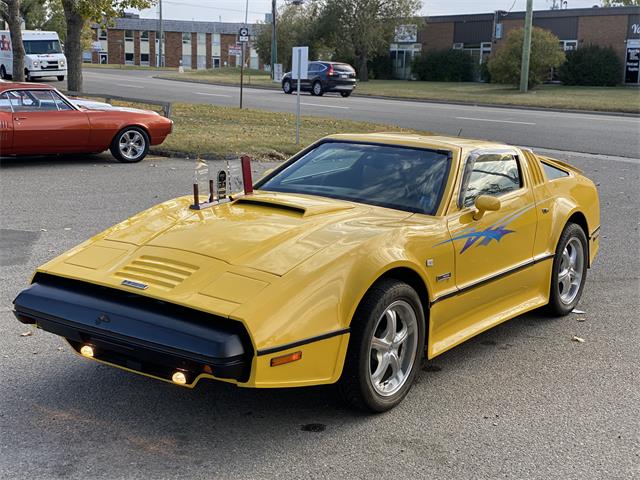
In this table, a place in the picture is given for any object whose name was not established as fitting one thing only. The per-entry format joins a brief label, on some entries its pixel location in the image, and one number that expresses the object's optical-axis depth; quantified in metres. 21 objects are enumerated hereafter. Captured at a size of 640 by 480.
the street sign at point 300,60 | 16.12
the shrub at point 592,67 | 47.16
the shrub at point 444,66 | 55.59
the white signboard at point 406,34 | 59.59
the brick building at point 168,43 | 96.88
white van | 41.53
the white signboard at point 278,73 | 45.34
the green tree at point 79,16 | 22.59
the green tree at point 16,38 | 23.88
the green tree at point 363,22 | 57.53
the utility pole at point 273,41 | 56.75
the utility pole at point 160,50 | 82.86
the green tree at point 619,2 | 94.64
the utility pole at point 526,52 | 36.03
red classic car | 12.29
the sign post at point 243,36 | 24.56
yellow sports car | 3.71
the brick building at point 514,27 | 49.00
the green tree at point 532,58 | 42.31
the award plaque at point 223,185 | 4.95
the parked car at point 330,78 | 36.69
